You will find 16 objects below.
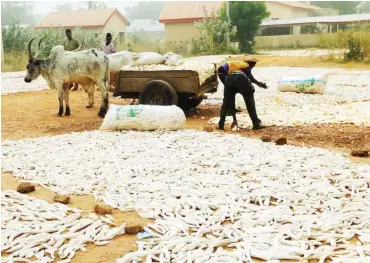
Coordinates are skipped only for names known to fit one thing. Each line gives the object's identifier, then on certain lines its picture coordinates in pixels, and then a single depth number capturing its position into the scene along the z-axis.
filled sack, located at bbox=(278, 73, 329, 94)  12.96
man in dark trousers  8.66
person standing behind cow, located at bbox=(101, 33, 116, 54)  14.34
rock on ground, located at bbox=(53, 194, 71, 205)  5.08
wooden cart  10.13
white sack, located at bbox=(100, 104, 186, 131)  8.61
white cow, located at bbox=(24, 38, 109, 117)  10.65
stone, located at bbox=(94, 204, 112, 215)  4.77
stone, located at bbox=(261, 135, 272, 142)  7.61
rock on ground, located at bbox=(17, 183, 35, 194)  5.43
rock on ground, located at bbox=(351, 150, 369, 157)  6.74
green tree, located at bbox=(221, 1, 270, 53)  32.94
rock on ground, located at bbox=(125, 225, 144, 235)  4.31
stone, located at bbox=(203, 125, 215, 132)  8.69
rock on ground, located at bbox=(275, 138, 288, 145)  7.39
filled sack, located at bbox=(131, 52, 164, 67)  11.08
